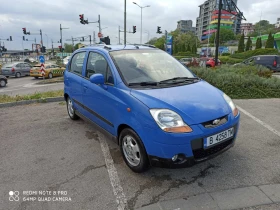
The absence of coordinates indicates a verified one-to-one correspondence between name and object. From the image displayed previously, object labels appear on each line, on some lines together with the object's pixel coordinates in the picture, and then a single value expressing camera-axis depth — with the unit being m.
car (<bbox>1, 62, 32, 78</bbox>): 20.83
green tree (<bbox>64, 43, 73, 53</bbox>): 107.90
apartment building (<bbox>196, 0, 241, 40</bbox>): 108.94
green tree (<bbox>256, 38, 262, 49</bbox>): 38.31
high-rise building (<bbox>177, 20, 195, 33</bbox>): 138.38
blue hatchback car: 2.52
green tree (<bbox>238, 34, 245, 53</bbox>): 42.17
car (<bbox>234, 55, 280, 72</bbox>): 18.05
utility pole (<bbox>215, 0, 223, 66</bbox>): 11.34
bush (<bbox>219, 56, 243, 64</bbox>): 31.23
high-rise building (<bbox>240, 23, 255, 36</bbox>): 116.49
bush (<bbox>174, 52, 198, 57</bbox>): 53.03
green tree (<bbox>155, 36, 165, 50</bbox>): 77.62
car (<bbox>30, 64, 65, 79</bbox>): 19.41
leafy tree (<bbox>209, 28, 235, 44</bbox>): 86.94
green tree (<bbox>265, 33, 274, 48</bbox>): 35.12
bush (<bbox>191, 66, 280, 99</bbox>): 7.43
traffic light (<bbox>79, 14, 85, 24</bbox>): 24.67
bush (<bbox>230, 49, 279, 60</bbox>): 28.95
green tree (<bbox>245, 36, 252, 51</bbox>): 42.07
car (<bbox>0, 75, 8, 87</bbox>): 14.94
